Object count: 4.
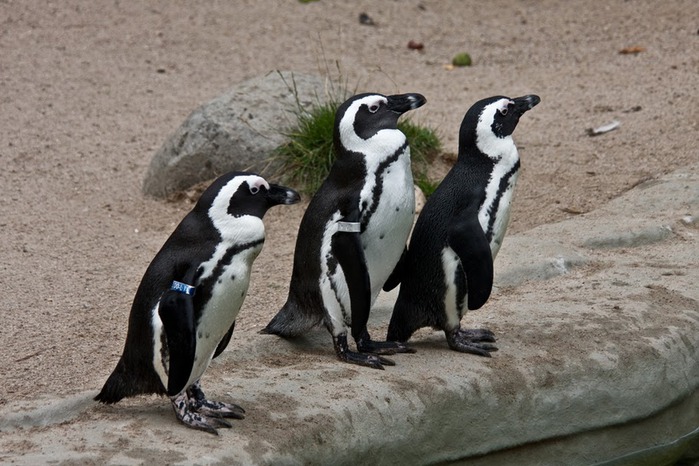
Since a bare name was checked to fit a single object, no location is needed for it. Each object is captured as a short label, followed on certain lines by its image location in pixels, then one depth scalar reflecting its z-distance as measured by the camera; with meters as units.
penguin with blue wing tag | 6.61
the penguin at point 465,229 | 7.86
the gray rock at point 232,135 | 13.53
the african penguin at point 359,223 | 7.76
